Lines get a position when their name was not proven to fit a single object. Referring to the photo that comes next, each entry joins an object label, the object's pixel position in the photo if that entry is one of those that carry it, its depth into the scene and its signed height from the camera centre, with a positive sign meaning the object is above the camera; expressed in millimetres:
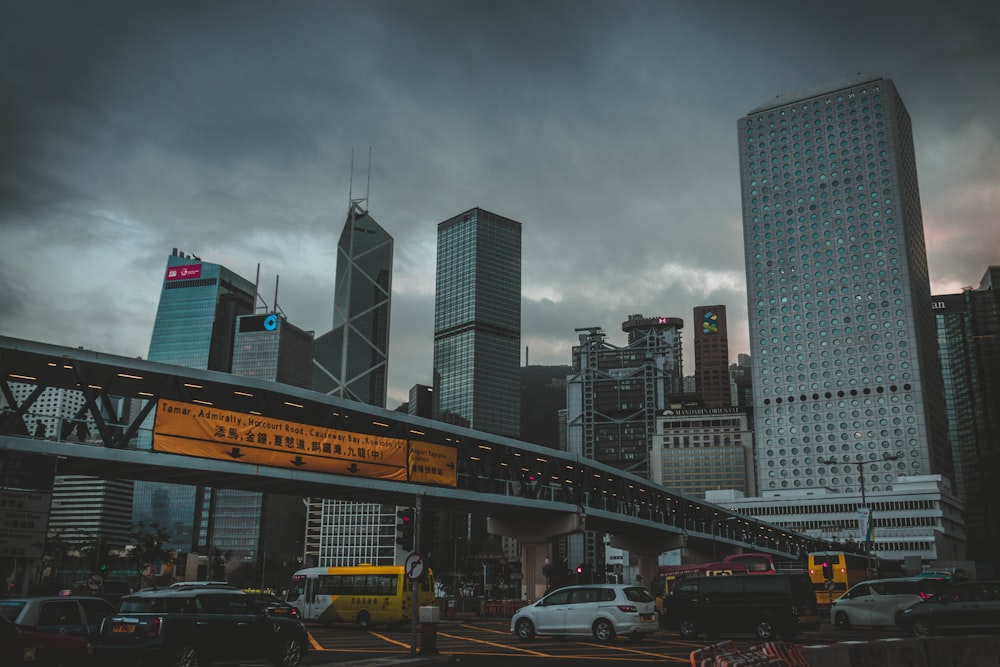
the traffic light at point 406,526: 23031 +107
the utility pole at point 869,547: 53825 -959
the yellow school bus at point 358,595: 34594 -2770
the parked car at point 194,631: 15602 -1991
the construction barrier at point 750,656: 11555 -1803
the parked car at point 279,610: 18248 -2066
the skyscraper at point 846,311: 177750 +49436
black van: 25094 -2277
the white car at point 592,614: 25219 -2551
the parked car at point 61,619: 14641 -1795
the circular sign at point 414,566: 21545 -928
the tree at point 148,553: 127075 -3777
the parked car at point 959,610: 21802 -2057
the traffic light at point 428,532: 23172 -43
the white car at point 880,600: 27891 -2283
